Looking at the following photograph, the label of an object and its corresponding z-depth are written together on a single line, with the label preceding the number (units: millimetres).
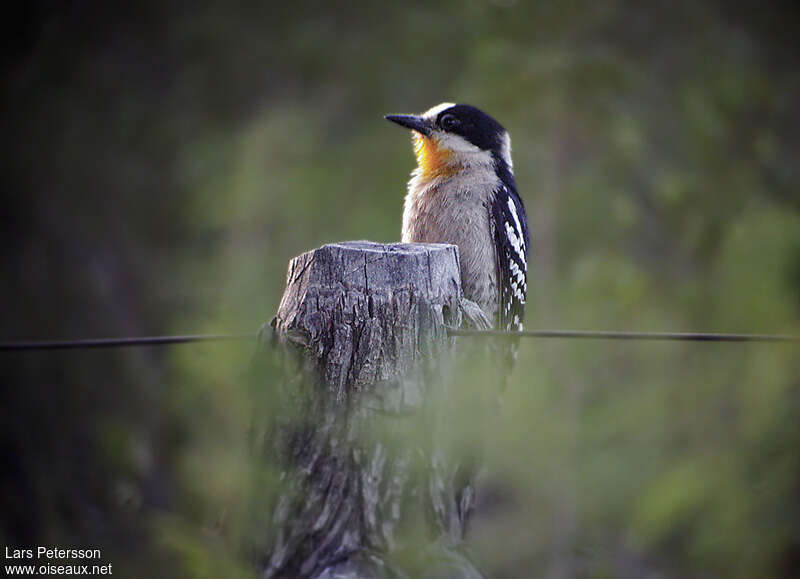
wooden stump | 4035
